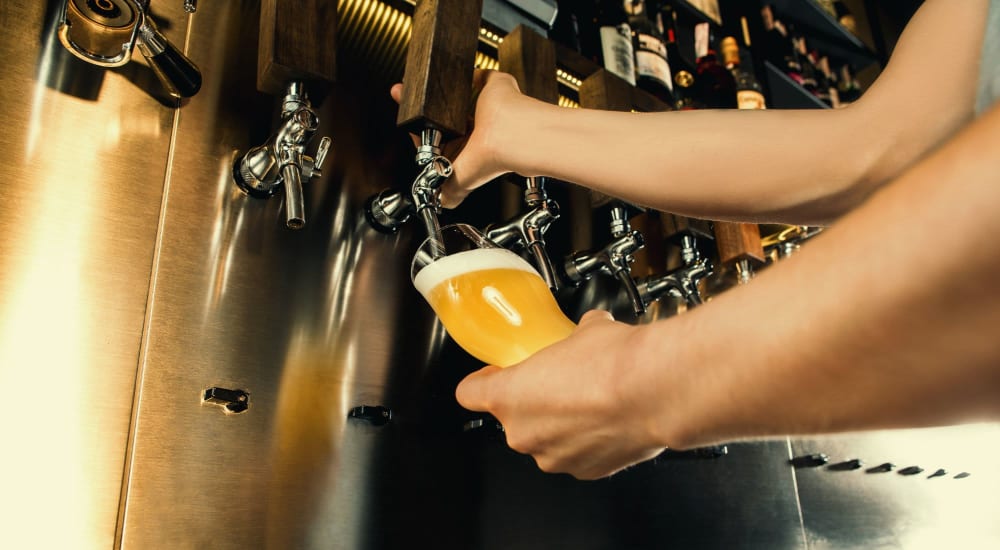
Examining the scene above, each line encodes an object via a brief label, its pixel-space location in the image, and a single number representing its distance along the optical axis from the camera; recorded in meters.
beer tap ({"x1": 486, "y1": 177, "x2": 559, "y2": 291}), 0.92
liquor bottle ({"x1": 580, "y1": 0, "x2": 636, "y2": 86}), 1.33
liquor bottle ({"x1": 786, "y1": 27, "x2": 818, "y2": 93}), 2.37
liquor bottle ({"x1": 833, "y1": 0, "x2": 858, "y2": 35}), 2.56
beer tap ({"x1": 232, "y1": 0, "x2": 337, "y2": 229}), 0.72
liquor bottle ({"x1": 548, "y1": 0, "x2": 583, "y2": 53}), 1.49
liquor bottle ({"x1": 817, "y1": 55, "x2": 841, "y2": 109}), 2.47
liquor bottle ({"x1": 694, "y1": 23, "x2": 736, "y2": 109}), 1.89
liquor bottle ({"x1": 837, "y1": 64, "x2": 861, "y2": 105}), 2.51
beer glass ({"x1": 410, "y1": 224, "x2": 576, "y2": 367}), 0.56
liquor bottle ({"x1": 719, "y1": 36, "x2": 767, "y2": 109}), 1.71
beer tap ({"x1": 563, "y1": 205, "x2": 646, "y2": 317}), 1.07
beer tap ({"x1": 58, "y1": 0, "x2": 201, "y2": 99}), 0.67
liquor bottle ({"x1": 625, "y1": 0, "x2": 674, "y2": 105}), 1.45
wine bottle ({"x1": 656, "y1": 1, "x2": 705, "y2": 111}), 1.82
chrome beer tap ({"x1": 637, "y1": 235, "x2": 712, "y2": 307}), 1.22
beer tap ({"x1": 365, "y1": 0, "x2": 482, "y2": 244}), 0.74
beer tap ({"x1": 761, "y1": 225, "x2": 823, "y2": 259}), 1.58
